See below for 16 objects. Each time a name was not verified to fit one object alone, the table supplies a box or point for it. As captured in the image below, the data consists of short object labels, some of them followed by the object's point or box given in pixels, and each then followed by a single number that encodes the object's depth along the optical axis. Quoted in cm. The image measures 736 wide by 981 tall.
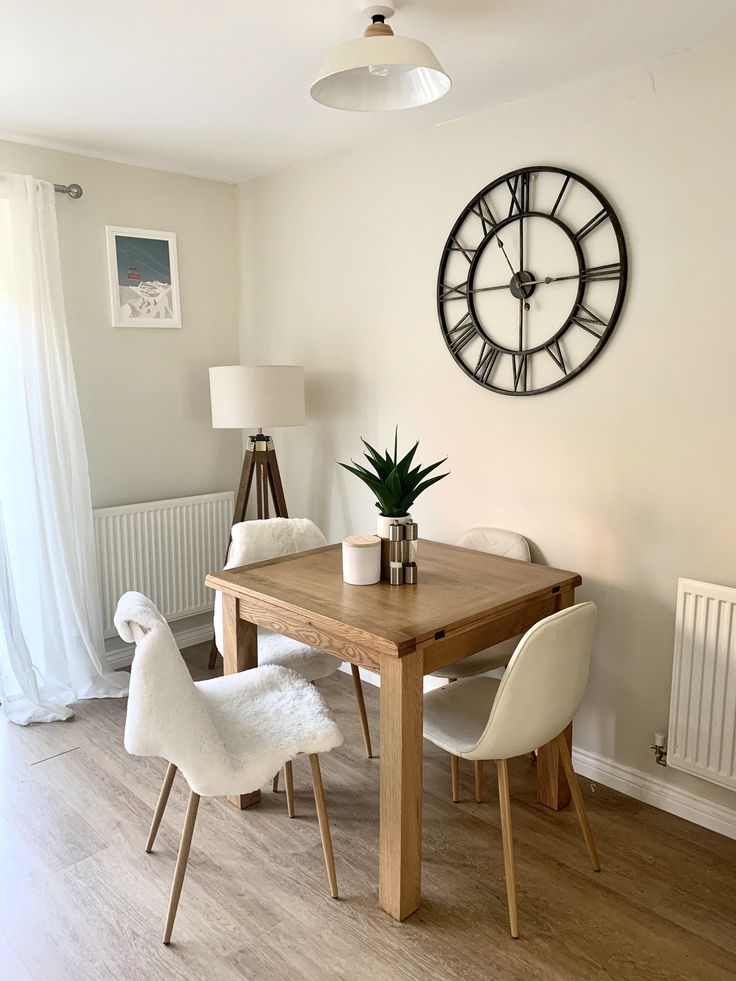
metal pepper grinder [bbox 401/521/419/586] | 240
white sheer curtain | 311
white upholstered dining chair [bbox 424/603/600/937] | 185
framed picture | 350
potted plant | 235
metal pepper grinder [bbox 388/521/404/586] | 239
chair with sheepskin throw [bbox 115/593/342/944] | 181
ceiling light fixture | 179
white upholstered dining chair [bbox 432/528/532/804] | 256
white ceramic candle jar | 238
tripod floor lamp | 329
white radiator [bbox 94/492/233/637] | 353
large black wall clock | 253
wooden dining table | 196
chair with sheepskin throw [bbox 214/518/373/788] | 264
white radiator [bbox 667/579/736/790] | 224
